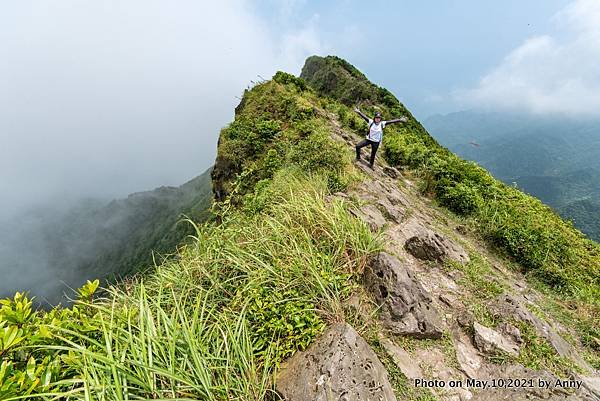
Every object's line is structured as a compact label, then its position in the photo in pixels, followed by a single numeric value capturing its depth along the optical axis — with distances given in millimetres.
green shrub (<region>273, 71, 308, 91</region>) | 20375
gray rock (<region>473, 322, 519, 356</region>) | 4145
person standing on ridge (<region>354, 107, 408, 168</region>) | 10992
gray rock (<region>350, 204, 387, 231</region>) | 6188
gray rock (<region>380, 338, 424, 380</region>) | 3573
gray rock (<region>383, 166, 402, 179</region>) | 12281
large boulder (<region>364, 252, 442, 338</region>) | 4115
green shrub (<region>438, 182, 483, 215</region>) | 10531
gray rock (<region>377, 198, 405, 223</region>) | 7308
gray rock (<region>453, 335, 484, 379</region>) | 3873
